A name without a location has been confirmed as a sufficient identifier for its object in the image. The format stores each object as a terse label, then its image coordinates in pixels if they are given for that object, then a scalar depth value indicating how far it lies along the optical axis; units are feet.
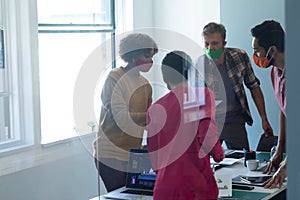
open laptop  9.36
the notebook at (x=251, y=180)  9.88
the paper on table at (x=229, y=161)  11.46
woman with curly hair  11.15
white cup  10.78
